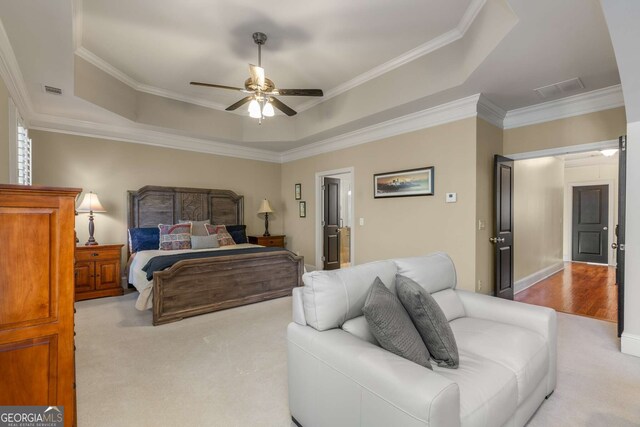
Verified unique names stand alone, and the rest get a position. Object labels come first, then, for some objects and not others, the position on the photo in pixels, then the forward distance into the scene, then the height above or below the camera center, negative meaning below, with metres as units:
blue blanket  3.53 -0.60
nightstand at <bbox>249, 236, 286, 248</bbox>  6.24 -0.63
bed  3.49 -0.81
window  3.70 +0.69
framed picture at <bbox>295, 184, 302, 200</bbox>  6.57 +0.44
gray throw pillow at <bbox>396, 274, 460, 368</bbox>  1.55 -0.61
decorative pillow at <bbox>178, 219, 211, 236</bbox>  5.27 -0.31
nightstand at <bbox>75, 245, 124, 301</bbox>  4.34 -0.92
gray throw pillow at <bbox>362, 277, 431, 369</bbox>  1.43 -0.59
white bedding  3.43 -0.86
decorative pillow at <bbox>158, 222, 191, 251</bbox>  4.77 -0.43
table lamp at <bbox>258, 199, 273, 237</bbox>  6.48 +0.04
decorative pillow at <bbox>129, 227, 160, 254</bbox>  4.80 -0.48
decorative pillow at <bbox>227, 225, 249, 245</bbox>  5.84 -0.44
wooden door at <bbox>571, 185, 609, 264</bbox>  7.14 -0.29
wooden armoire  1.27 -0.38
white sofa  1.14 -0.75
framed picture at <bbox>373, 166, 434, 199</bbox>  4.27 +0.43
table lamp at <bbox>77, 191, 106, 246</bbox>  4.43 +0.05
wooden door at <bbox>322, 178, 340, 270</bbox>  6.27 -0.25
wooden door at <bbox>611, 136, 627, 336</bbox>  2.88 -0.10
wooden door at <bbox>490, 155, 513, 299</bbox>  4.06 -0.21
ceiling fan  3.10 +1.29
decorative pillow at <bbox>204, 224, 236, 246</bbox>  5.33 -0.43
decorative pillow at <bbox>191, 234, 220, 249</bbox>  4.86 -0.52
